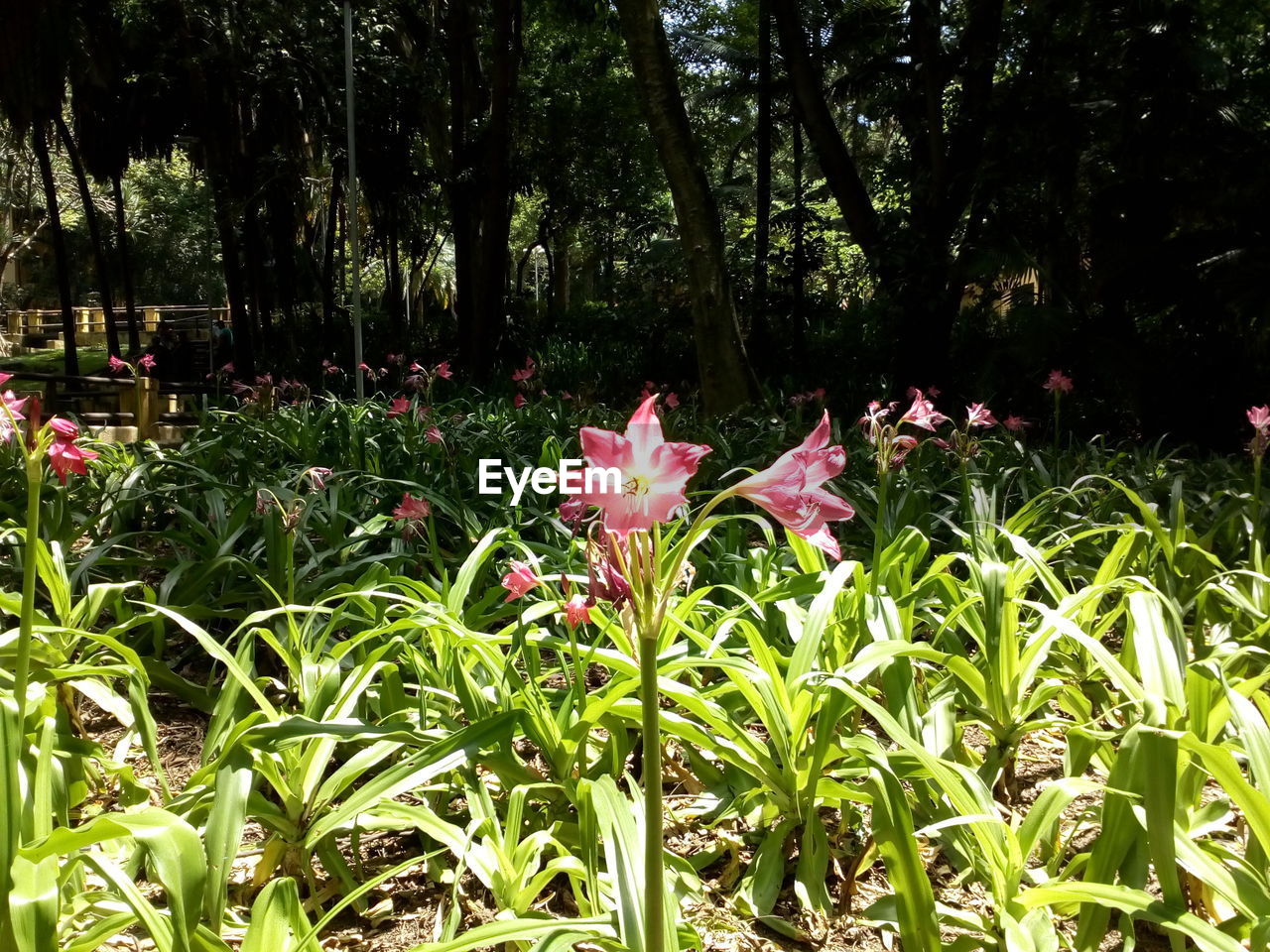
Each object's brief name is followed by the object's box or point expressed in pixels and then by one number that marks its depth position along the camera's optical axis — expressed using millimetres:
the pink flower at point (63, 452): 1291
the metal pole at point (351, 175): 4426
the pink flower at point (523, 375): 6807
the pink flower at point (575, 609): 1367
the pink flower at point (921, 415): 2334
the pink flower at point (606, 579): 1006
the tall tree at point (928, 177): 7479
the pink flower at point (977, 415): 2910
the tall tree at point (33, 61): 10992
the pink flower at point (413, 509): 2490
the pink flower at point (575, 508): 957
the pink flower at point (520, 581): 1525
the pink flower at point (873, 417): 1842
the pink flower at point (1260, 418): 2529
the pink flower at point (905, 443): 1887
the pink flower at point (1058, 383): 4219
